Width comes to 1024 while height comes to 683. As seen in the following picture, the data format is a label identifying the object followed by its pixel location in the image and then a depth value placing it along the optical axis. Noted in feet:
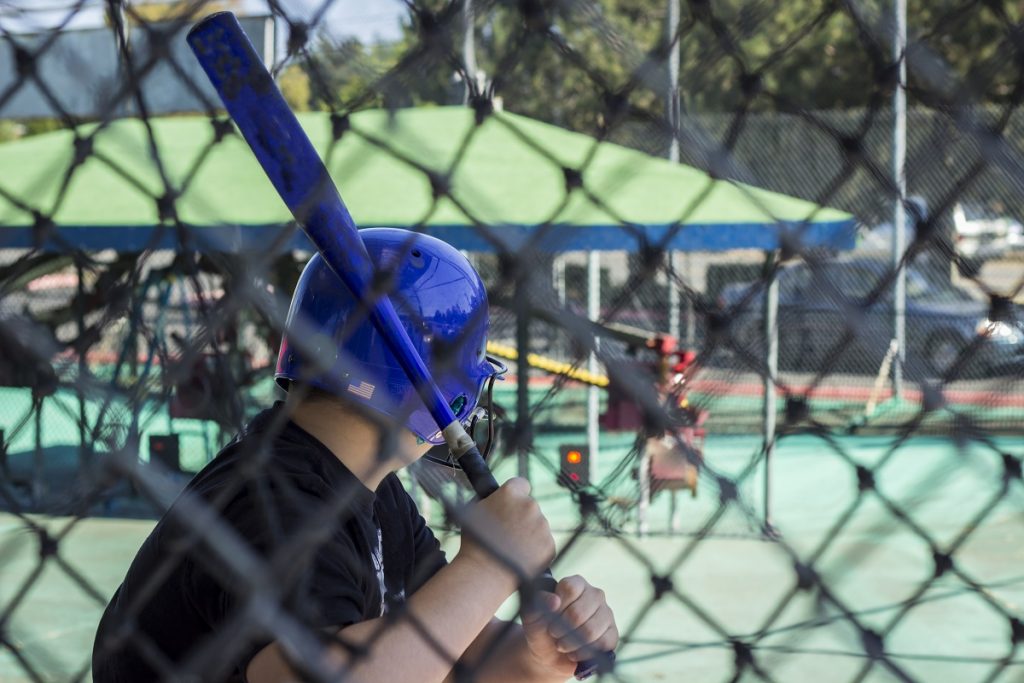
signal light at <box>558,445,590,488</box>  10.82
